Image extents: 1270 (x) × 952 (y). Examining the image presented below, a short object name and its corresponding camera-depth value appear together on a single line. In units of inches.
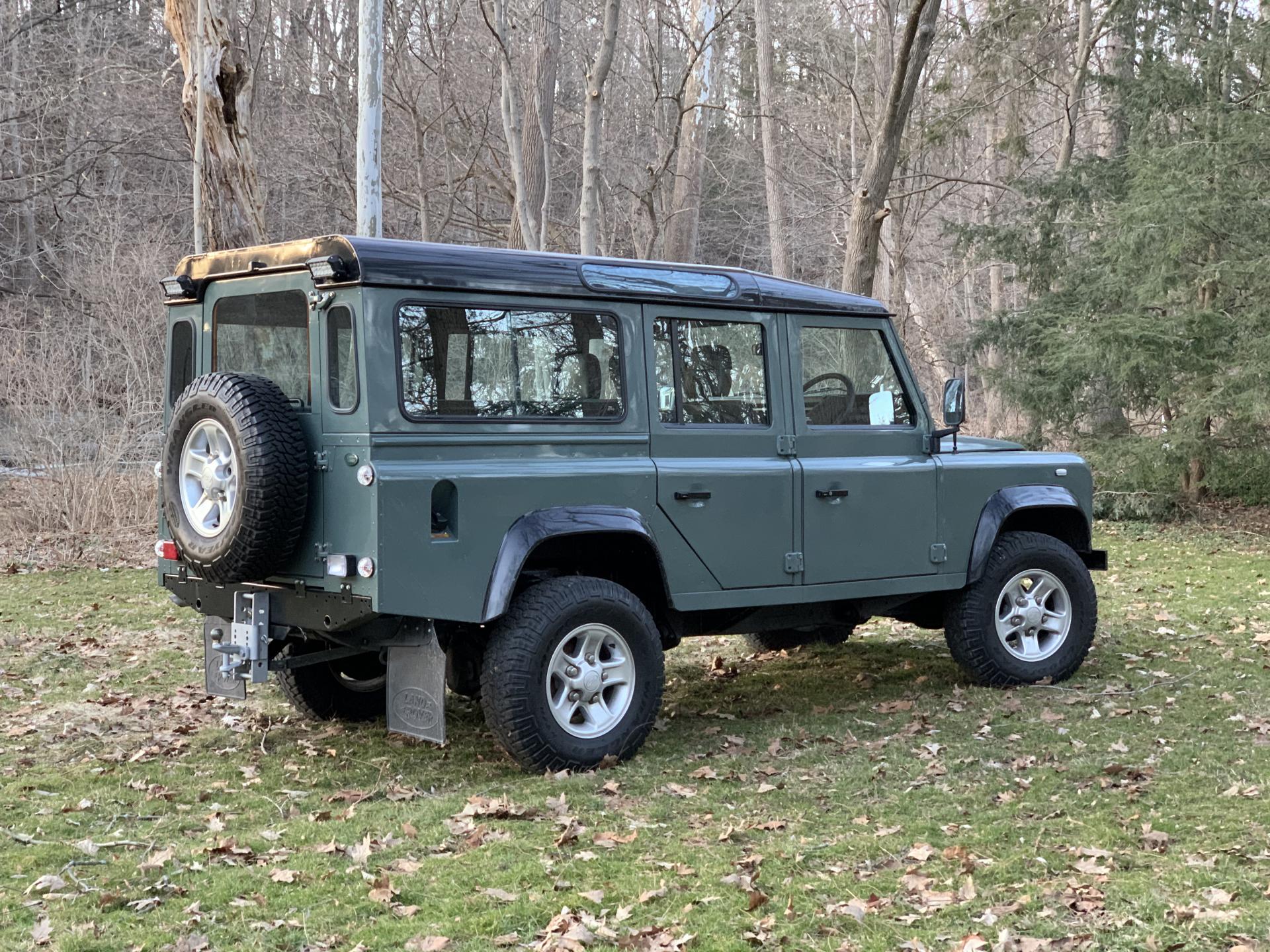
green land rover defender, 220.8
